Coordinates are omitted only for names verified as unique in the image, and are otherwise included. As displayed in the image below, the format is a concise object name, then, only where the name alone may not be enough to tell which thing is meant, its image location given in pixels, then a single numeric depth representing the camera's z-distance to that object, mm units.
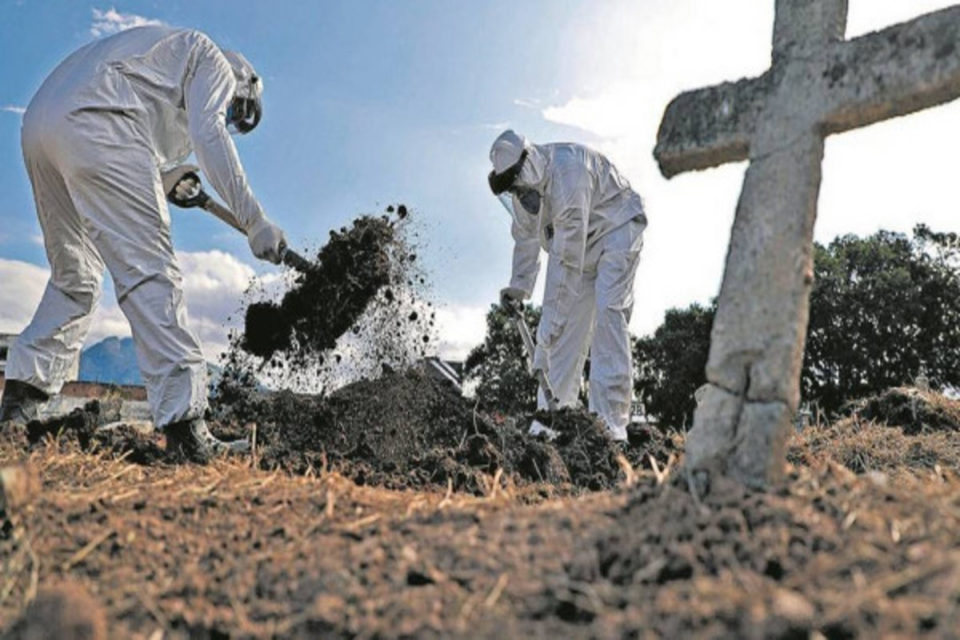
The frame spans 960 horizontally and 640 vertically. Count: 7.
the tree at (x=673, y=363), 22172
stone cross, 1966
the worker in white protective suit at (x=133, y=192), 3934
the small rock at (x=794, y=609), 1212
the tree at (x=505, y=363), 22312
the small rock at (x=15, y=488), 1920
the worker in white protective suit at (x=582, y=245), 6488
